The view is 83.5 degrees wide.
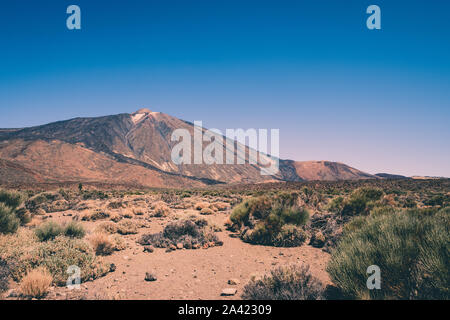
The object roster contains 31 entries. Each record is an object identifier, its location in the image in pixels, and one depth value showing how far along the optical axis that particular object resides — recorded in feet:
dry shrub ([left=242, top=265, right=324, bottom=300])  16.06
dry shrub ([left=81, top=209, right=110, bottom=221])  47.55
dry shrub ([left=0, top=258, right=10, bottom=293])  16.90
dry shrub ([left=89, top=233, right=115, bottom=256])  27.32
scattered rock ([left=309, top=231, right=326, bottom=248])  31.40
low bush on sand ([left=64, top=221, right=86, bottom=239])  29.08
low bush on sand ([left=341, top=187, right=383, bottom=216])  40.01
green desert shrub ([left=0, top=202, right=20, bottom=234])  28.04
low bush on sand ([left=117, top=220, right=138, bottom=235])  37.42
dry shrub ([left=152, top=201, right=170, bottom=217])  53.01
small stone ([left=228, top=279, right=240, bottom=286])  20.23
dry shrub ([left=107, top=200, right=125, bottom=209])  61.73
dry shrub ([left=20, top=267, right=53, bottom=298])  16.60
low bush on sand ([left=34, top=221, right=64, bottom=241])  27.35
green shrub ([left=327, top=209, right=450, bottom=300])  13.05
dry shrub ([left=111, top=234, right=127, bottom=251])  29.30
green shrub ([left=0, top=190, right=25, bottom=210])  36.42
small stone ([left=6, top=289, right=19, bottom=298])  16.43
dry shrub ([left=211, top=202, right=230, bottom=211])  64.06
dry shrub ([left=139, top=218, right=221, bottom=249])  31.65
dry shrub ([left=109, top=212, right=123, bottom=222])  46.47
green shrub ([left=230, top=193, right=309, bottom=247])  32.75
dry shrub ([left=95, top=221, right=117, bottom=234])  35.91
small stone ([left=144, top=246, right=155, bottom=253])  29.23
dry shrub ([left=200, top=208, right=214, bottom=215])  56.37
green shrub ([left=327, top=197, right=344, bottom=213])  46.34
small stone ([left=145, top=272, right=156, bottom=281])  20.74
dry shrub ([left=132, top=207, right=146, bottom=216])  54.34
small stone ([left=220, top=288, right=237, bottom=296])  18.12
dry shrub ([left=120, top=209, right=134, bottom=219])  50.14
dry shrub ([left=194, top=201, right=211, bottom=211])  62.69
